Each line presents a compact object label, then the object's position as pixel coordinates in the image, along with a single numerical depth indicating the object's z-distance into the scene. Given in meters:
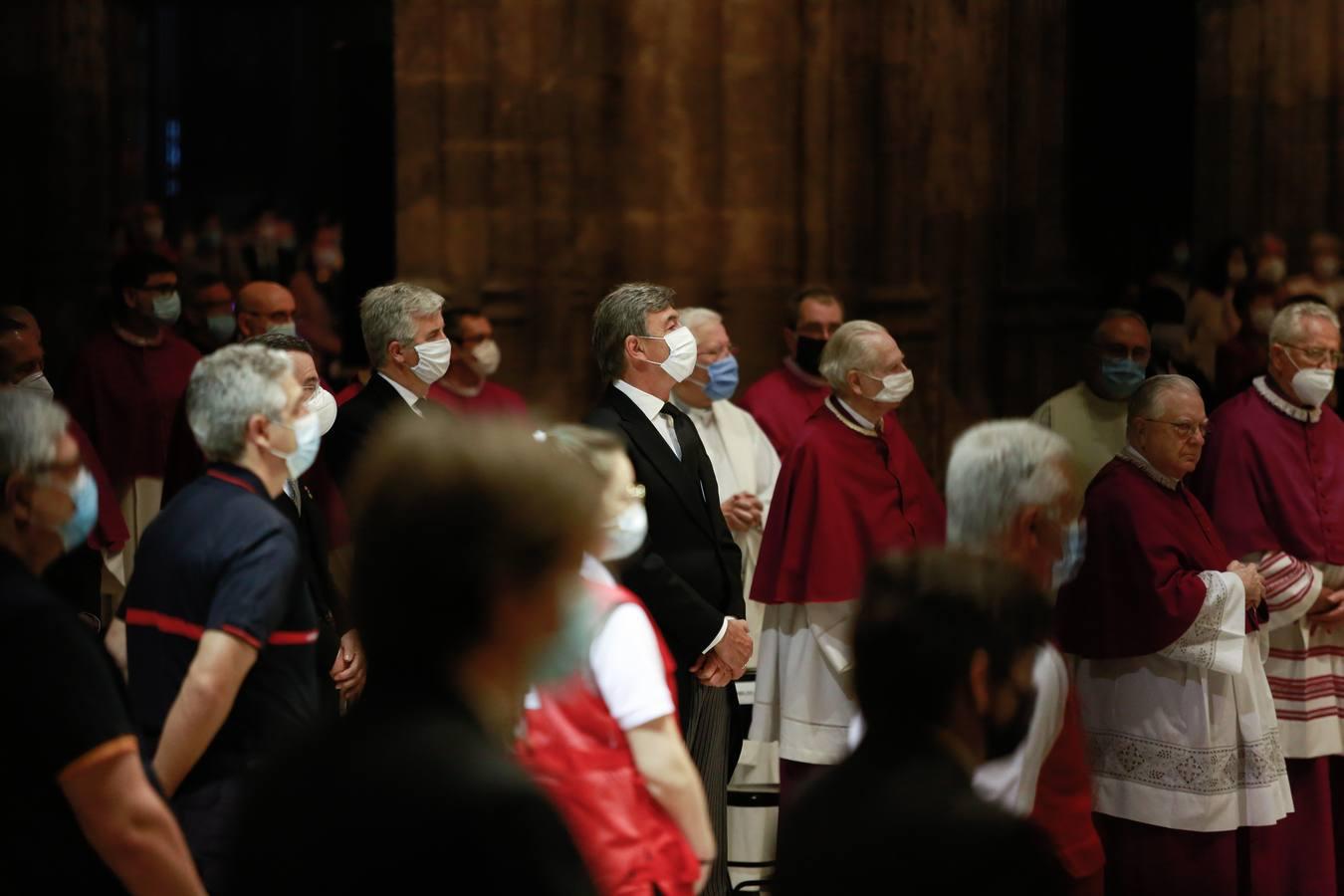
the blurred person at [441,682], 4.10
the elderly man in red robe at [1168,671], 11.42
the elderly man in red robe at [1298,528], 12.74
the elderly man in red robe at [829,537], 12.23
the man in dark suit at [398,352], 11.60
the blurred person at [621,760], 7.09
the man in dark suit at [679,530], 10.82
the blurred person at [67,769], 5.61
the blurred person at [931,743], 4.63
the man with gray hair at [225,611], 7.49
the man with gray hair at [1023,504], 7.54
